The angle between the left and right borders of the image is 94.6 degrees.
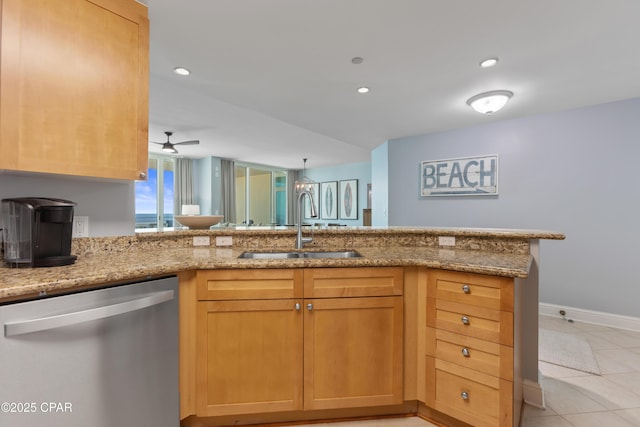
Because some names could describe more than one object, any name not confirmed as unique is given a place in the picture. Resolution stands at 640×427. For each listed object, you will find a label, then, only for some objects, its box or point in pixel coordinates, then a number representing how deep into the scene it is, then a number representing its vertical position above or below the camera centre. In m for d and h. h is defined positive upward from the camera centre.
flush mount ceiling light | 2.80 +1.12
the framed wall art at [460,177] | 3.81 +0.54
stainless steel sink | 1.95 -0.27
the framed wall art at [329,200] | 8.42 +0.43
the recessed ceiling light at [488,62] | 2.27 +1.20
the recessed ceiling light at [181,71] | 2.47 +1.21
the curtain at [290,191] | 9.37 +0.72
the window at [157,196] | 6.58 +0.39
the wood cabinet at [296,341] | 1.47 -0.65
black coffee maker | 1.23 -0.08
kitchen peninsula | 1.34 -0.50
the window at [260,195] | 8.29 +0.56
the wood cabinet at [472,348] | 1.32 -0.63
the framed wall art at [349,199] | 7.94 +0.43
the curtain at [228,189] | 7.45 +0.62
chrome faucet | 2.00 -0.13
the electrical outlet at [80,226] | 1.60 -0.08
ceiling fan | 4.91 +1.12
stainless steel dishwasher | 0.94 -0.54
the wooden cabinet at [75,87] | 1.18 +0.56
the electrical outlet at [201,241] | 2.08 -0.20
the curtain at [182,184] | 7.03 +0.71
